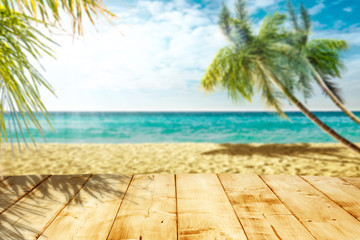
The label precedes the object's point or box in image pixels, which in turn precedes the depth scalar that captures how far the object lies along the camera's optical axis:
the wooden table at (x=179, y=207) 0.82
